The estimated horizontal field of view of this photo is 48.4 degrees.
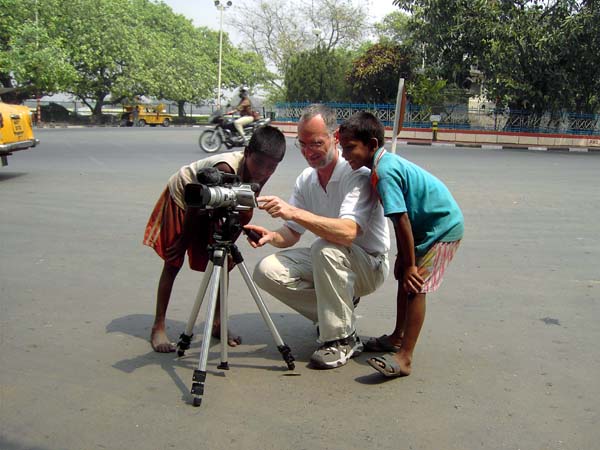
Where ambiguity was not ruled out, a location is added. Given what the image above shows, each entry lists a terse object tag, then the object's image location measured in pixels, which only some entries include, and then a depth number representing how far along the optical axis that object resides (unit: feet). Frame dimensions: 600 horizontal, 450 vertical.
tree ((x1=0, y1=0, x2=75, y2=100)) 111.75
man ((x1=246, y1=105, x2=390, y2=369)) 11.62
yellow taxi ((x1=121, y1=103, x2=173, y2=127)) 138.09
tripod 10.21
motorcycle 57.82
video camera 9.96
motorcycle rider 58.13
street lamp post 146.61
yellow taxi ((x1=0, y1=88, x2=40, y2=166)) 35.53
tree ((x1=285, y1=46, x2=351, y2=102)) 119.34
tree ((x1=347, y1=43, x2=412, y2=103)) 103.40
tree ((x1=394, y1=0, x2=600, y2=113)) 78.64
